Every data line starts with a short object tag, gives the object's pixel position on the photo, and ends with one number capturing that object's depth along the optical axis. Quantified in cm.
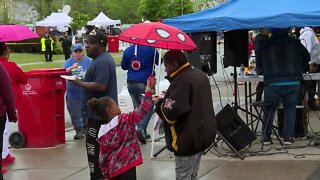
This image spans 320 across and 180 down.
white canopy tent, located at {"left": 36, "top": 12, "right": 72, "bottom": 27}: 5022
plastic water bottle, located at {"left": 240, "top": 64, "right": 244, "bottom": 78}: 935
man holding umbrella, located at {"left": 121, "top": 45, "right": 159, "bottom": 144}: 885
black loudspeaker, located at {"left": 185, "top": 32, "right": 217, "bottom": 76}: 866
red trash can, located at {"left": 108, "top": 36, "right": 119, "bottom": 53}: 4467
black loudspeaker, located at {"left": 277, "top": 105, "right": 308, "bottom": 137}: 893
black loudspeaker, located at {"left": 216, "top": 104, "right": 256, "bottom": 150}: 788
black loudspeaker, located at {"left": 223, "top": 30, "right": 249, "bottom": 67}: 888
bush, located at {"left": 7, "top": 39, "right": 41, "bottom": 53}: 4484
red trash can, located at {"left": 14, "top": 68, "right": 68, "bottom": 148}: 885
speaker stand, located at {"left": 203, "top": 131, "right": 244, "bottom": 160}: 780
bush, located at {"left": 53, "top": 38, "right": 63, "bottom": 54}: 4316
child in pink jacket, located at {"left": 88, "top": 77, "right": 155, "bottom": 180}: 527
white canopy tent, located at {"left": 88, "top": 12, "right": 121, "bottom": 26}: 5231
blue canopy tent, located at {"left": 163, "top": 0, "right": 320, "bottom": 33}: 711
